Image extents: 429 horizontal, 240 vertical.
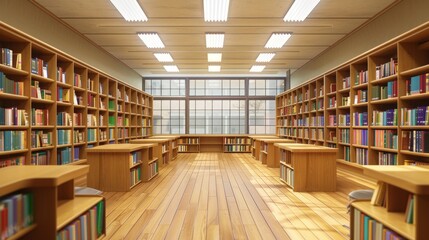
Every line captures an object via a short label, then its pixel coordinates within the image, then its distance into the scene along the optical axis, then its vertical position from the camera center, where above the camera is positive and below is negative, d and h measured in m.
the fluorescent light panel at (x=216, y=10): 5.40 +2.11
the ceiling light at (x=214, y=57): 9.46 +2.10
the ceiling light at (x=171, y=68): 11.41 +2.08
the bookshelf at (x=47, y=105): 4.32 +0.31
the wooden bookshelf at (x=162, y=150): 8.07 -0.81
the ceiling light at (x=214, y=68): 11.49 +2.11
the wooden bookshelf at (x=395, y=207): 1.72 -0.57
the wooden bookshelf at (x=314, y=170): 5.21 -0.81
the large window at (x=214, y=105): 14.30 +0.82
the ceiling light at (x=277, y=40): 7.46 +2.12
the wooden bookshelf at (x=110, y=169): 5.27 -0.82
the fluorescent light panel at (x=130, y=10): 5.46 +2.12
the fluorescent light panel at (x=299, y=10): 5.47 +2.14
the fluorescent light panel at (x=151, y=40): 7.40 +2.09
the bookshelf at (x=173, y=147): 10.27 -0.89
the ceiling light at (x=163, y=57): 9.41 +2.08
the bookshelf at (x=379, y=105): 4.49 +0.35
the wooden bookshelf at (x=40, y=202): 1.78 -0.50
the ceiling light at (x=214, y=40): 7.41 +2.11
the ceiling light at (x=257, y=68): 11.44 +2.10
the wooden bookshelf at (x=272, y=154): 8.40 -0.87
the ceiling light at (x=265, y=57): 9.46 +2.11
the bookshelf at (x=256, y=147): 10.39 -0.87
